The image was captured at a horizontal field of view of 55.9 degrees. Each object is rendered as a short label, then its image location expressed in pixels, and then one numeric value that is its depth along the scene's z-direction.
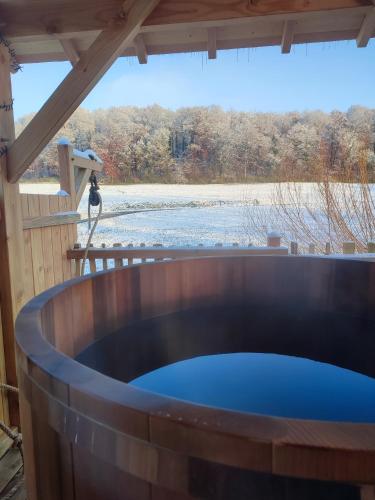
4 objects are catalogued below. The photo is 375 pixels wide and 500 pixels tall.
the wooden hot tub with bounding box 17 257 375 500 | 0.33
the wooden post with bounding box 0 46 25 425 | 1.76
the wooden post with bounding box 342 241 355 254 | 2.76
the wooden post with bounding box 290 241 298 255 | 2.86
